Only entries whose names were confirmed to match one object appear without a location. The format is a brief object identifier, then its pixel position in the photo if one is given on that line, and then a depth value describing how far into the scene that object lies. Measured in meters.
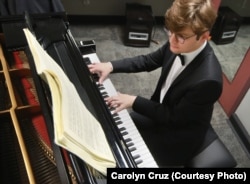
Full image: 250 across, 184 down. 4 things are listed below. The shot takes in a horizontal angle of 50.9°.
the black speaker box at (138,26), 3.73
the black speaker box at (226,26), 3.69
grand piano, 1.22
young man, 1.34
